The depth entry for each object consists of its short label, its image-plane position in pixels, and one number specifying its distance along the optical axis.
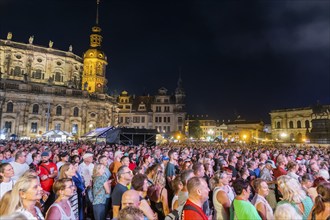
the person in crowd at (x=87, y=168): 8.33
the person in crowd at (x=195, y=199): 3.66
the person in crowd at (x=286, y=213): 3.20
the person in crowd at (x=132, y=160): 10.00
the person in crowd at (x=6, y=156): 11.16
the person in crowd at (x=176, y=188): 5.27
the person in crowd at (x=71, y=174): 5.52
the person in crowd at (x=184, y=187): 5.10
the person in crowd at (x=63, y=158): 8.68
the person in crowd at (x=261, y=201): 4.38
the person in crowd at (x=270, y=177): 6.30
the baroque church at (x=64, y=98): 51.62
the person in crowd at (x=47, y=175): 6.17
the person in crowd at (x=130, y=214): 2.57
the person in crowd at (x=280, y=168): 8.44
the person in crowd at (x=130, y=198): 3.81
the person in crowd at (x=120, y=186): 4.95
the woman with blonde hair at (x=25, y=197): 3.46
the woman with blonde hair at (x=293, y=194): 4.34
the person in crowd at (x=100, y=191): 5.99
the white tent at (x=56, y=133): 35.82
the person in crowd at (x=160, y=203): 5.38
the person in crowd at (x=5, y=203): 3.41
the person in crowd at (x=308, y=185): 5.47
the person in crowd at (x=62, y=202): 3.96
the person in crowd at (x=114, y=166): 8.87
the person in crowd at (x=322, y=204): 3.88
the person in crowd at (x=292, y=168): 7.66
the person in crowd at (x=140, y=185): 4.56
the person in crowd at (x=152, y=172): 6.16
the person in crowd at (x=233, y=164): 9.53
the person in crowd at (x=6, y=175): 5.35
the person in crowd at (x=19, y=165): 7.74
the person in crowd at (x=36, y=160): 8.82
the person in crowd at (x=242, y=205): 3.99
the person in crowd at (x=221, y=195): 4.75
